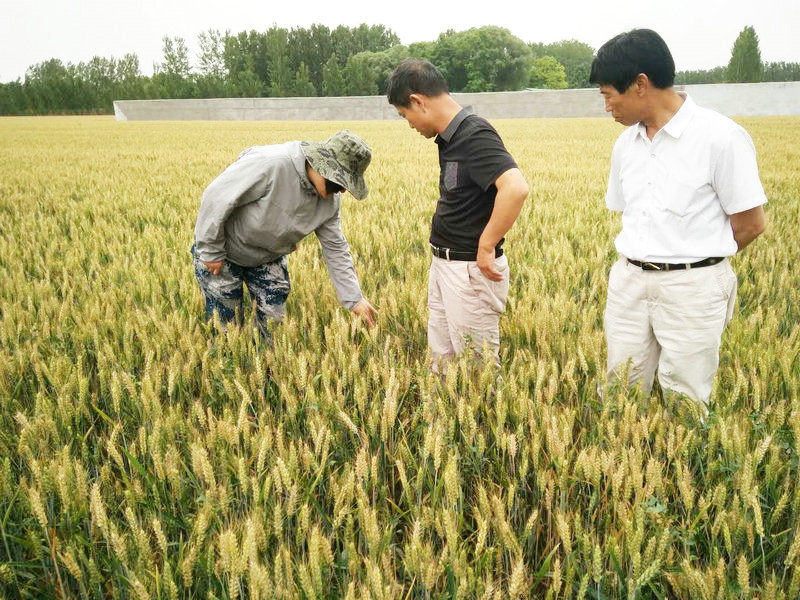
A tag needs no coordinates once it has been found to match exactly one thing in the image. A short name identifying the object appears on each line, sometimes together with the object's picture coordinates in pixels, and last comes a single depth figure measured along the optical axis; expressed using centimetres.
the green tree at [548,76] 7819
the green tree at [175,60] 6500
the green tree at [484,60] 6669
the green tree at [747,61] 4878
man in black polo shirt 215
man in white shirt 178
